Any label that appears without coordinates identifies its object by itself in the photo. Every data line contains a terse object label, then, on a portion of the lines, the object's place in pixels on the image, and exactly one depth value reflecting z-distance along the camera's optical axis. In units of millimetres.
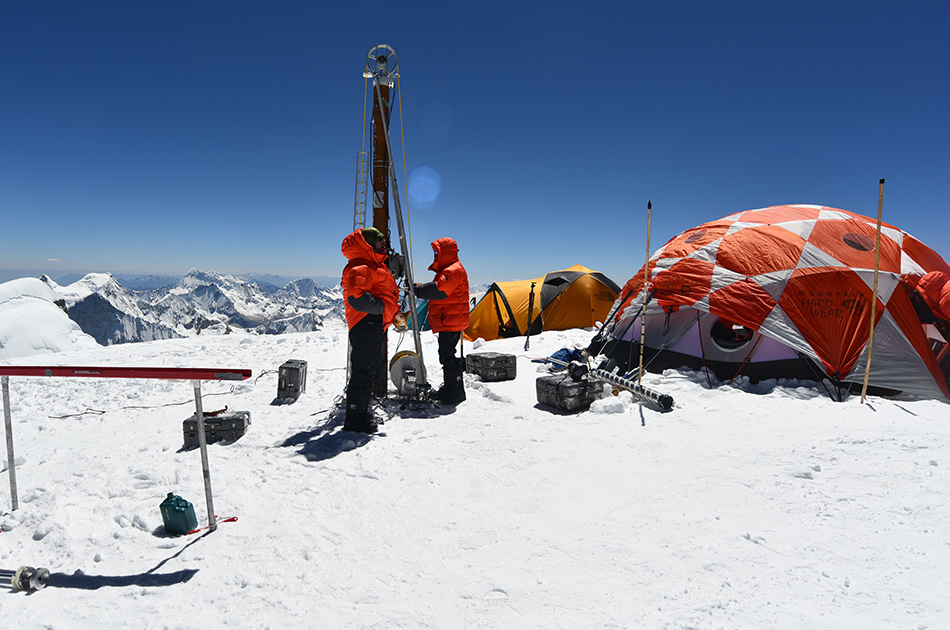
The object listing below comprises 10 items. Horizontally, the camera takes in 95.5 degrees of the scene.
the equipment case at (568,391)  6766
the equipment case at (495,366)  8992
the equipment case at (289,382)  7359
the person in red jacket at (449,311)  7168
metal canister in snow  3367
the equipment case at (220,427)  5215
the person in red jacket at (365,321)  5805
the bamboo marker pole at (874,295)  6465
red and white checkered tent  7270
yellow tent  15188
